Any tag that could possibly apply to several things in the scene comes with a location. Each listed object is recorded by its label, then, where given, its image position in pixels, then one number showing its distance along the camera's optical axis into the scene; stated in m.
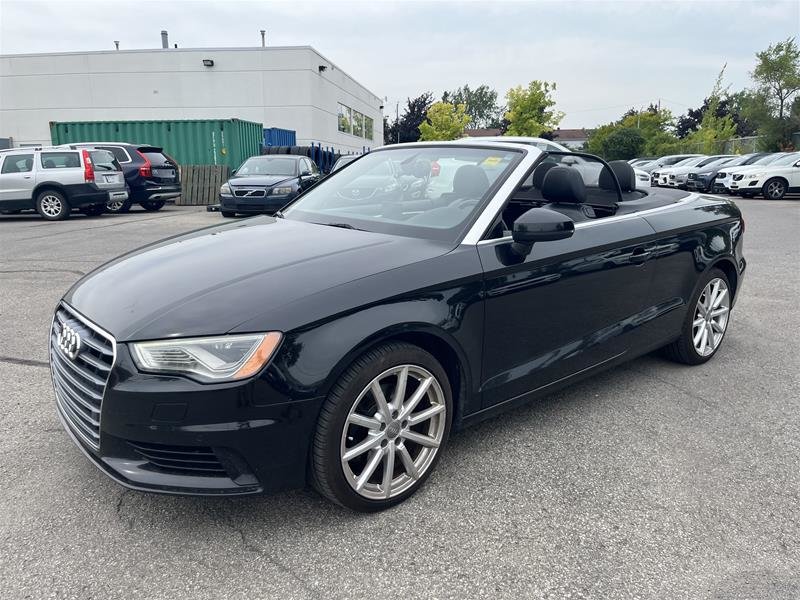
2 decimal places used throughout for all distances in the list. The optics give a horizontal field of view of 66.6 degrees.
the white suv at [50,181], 13.89
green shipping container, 20.50
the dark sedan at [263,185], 13.39
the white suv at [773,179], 19.66
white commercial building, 28.98
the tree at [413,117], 69.56
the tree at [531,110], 48.34
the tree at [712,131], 41.14
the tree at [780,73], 34.97
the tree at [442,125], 58.78
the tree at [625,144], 46.84
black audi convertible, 2.17
